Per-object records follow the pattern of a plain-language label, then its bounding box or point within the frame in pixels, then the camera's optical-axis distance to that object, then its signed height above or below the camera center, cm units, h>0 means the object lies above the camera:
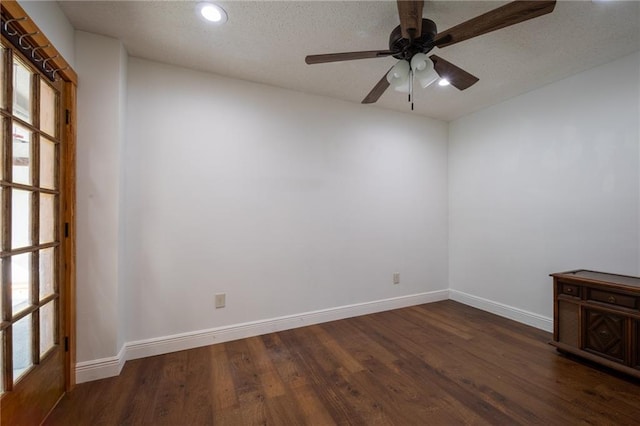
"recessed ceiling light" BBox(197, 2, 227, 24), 171 +130
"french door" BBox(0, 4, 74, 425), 129 -16
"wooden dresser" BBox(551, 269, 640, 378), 193 -82
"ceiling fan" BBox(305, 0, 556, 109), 129 +97
